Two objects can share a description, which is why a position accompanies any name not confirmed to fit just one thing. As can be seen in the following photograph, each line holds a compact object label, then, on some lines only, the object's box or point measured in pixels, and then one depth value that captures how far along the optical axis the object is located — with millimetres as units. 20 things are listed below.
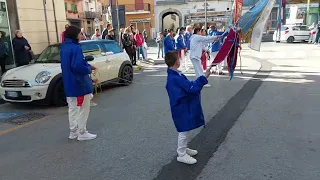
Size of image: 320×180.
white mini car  6992
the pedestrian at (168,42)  12102
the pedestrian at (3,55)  9845
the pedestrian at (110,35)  13195
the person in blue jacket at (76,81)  4625
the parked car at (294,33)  26355
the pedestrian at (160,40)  18516
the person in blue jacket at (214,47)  9891
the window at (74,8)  37859
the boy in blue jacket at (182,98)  3662
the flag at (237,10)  5152
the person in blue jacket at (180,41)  12562
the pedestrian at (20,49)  9820
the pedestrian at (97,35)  15269
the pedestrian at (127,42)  13995
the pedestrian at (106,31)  13742
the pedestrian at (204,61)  9843
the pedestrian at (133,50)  14448
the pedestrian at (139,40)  16078
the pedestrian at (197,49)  7754
